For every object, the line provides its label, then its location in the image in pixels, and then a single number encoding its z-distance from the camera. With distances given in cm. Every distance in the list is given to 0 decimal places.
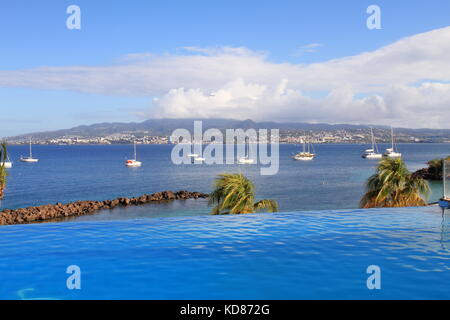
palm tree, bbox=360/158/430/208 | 1333
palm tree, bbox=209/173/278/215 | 1257
